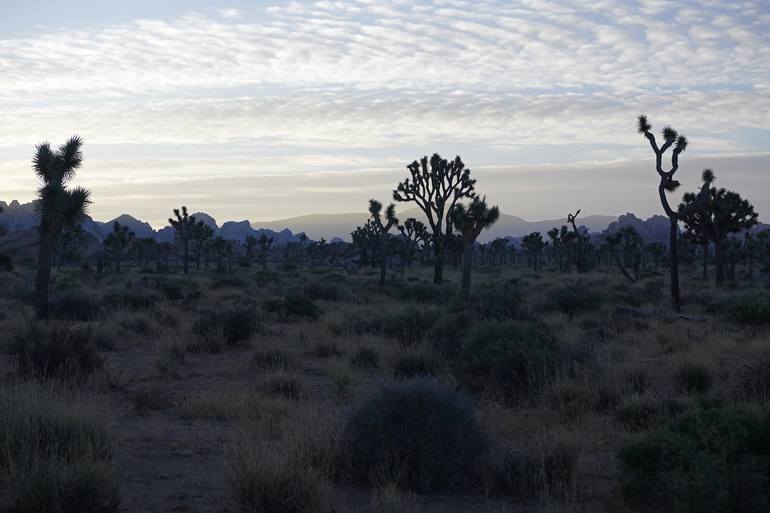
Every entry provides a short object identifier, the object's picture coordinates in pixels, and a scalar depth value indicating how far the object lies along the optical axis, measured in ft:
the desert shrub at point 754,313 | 63.40
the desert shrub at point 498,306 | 55.83
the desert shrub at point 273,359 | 44.62
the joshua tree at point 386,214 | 143.54
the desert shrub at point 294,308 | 74.79
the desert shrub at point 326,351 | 50.67
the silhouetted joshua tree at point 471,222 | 106.83
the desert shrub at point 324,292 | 97.81
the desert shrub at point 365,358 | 45.16
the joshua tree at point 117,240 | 222.89
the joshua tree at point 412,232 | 234.68
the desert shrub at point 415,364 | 42.01
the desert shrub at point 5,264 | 150.16
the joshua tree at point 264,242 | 291.58
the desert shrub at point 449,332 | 46.52
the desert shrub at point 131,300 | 79.49
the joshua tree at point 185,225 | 219.20
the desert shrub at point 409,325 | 55.26
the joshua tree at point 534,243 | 275.59
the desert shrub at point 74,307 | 68.69
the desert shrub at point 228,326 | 55.47
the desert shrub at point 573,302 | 76.33
